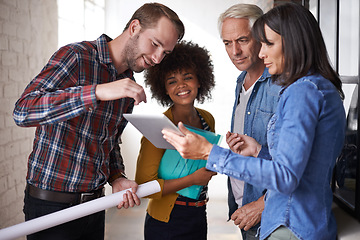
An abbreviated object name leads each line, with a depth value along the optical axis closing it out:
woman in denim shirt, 1.12
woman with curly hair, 1.96
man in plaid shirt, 1.43
